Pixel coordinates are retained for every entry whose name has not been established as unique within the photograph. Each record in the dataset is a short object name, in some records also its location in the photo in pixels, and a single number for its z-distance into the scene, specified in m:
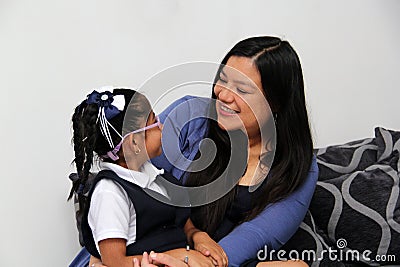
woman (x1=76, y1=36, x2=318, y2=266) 2.33
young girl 2.16
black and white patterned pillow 2.55
